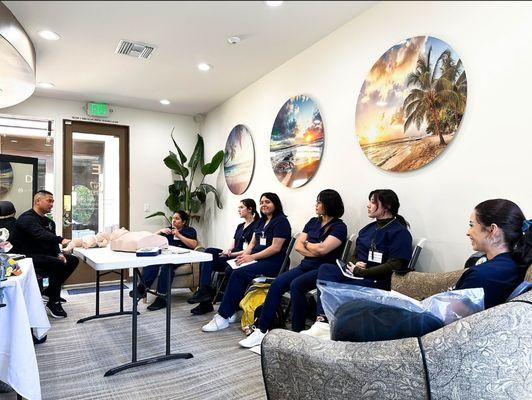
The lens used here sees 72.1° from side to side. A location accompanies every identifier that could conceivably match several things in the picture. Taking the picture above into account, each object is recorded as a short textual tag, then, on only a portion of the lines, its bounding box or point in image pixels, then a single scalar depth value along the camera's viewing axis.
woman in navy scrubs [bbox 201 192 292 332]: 3.19
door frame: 5.25
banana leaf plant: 5.43
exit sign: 5.29
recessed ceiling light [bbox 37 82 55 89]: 4.55
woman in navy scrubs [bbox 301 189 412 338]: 2.36
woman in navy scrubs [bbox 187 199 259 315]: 3.75
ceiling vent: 3.40
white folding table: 2.20
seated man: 3.55
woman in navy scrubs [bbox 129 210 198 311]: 3.93
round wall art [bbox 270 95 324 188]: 3.48
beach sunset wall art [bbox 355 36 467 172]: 2.30
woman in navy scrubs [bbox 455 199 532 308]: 1.36
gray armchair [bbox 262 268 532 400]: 0.98
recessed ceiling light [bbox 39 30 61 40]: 3.17
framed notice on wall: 4.53
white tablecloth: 1.74
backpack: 3.04
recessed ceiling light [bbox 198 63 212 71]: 3.90
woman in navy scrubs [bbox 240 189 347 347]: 2.79
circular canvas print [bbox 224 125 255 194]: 4.59
